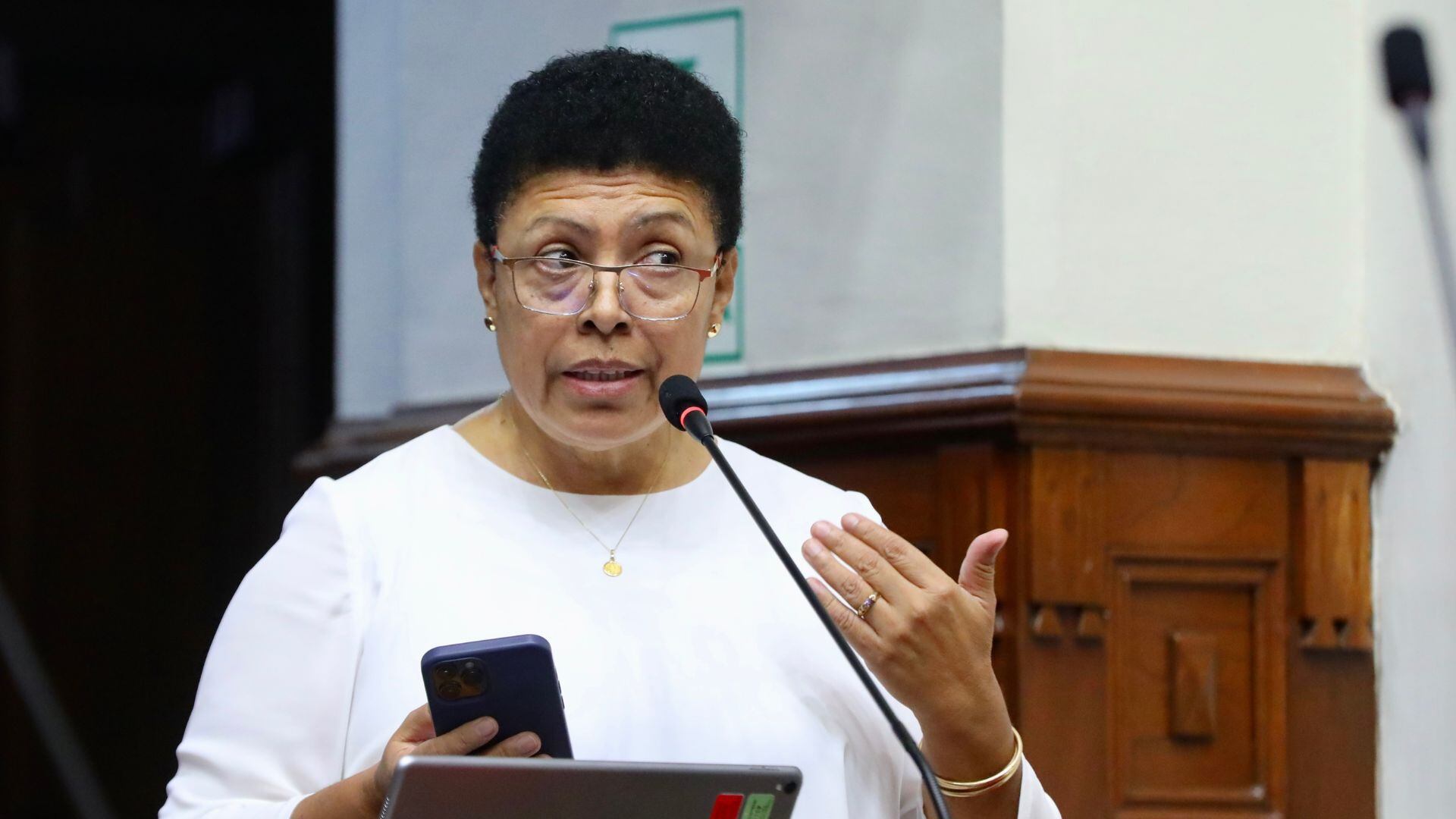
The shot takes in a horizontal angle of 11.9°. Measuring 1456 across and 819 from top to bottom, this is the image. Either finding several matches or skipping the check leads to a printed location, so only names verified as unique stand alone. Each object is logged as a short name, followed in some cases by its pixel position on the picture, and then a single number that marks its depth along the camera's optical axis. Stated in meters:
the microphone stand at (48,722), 3.83
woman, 4.17
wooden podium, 4.65
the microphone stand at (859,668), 4.07
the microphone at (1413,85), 4.09
